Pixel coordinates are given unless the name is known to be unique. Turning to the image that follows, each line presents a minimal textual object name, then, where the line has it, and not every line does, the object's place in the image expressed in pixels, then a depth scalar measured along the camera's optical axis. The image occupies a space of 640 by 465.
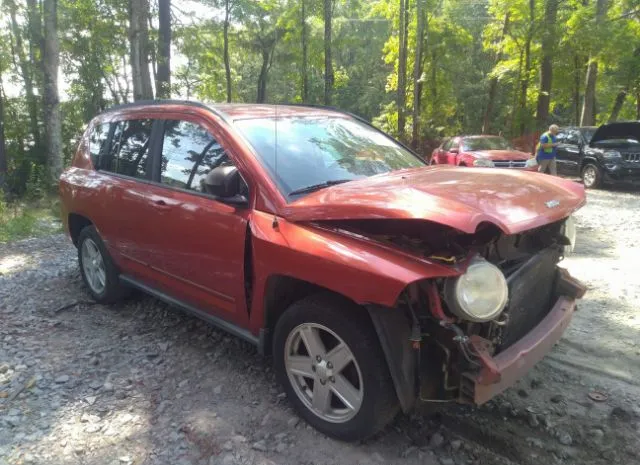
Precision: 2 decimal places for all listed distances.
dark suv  13.33
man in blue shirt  13.30
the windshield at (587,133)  15.11
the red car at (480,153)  13.00
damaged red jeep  2.46
